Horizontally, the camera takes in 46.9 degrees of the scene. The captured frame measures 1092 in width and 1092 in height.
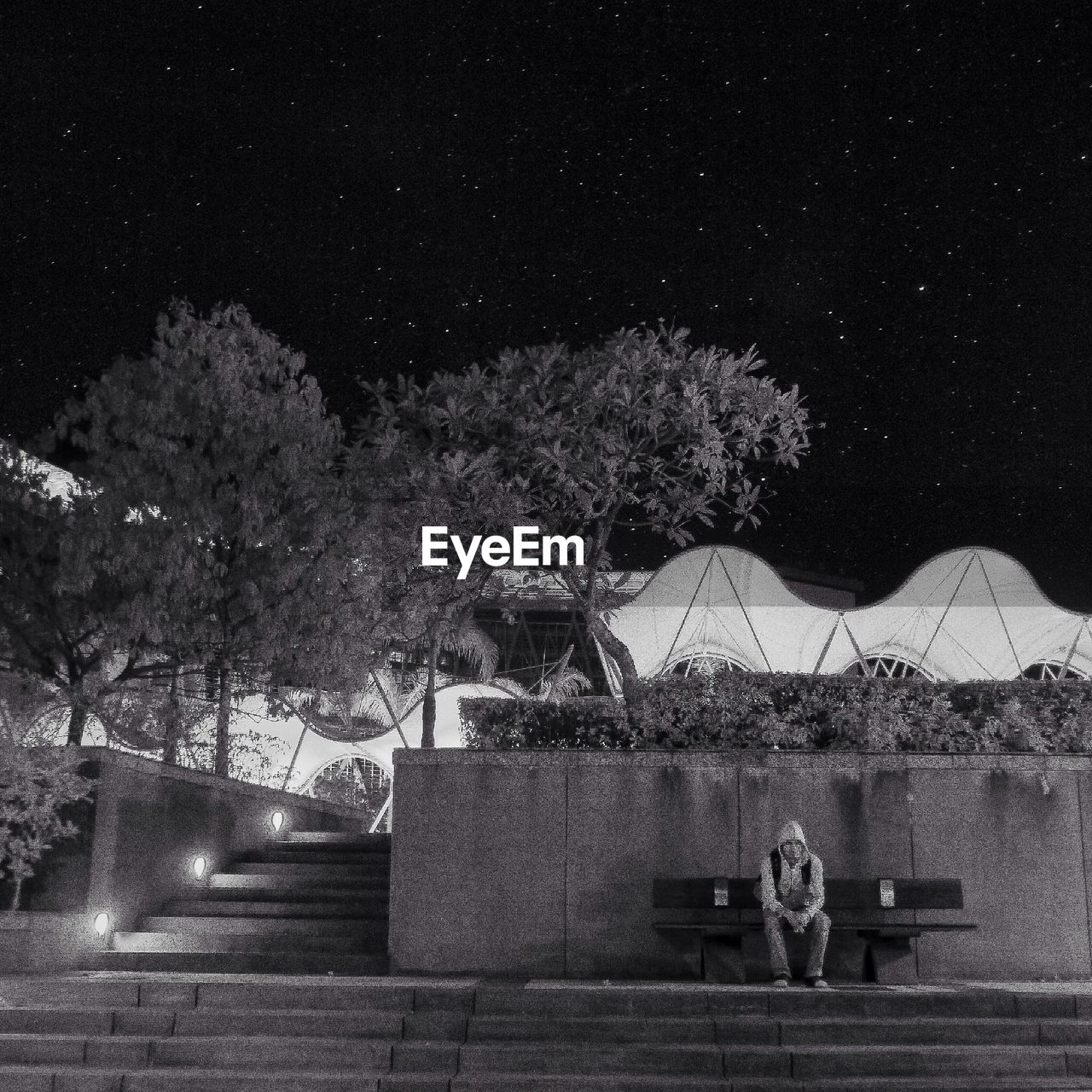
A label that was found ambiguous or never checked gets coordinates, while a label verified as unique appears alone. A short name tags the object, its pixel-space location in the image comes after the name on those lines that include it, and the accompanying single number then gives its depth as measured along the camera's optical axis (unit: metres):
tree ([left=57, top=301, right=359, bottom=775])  15.37
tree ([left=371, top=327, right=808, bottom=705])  11.98
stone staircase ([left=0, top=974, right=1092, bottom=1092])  7.69
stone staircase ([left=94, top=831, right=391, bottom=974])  10.74
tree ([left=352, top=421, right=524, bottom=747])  12.27
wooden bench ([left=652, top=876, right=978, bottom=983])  9.79
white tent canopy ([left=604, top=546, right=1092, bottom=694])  32.50
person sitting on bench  9.39
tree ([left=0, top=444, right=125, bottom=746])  15.14
